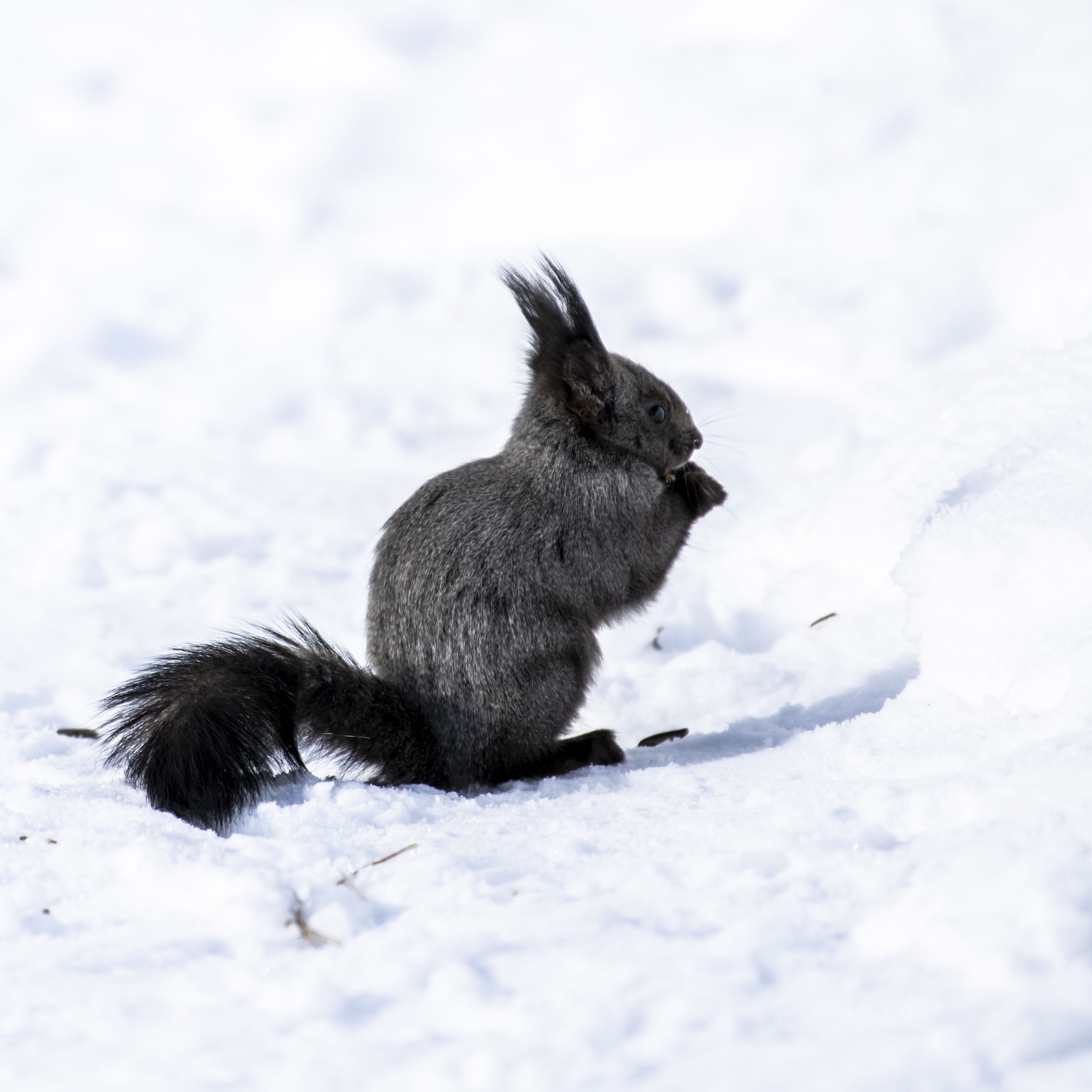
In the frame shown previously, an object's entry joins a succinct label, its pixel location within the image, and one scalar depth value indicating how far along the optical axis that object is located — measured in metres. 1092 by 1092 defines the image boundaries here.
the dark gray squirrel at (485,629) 5.73
